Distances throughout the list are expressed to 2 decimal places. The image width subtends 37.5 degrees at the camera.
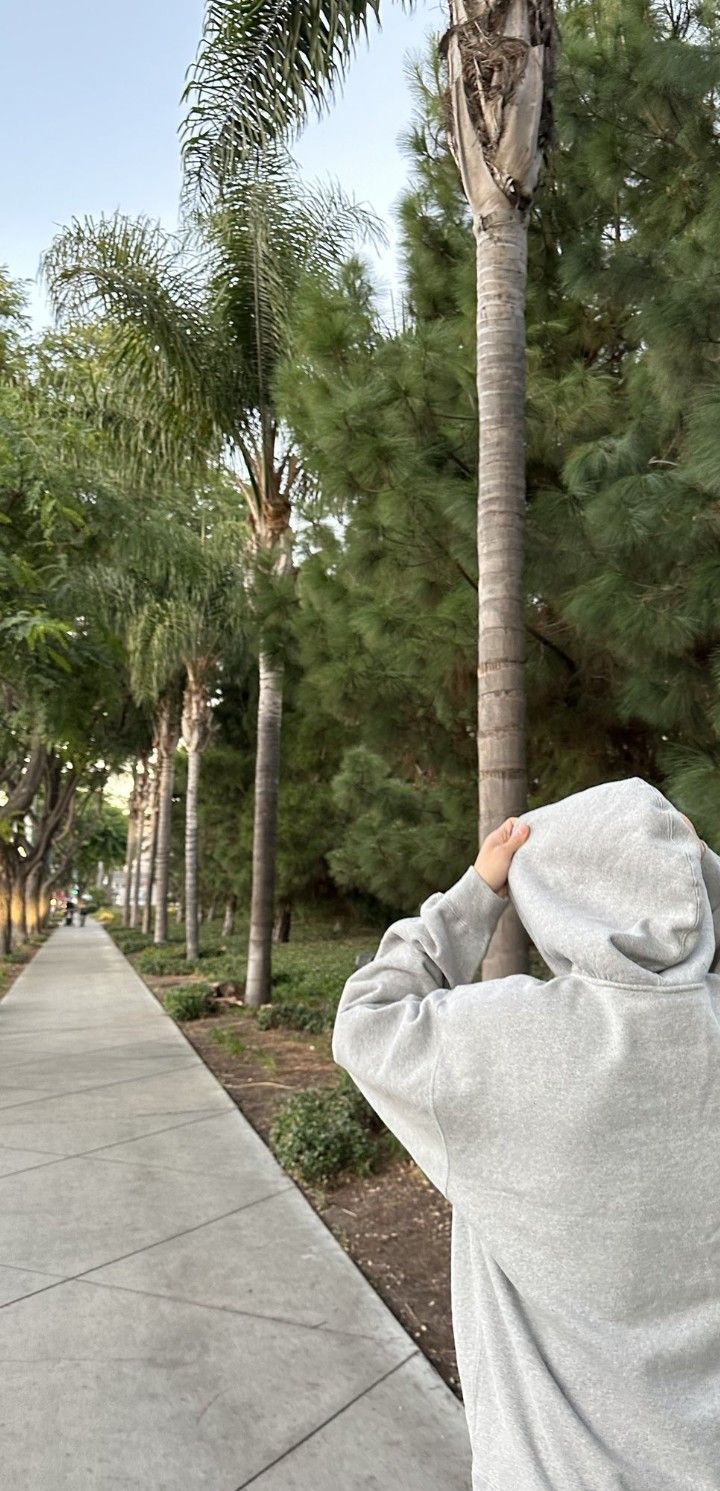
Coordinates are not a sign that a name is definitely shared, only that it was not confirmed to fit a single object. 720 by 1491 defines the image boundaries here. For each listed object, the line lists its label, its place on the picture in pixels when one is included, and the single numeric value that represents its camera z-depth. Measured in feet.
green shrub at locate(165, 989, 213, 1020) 38.13
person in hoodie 4.17
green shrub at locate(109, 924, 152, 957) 79.36
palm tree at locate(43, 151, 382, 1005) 31.40
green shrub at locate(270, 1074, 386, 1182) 17.60
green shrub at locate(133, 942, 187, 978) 58.29
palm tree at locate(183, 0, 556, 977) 15.08
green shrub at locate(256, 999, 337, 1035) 34.40
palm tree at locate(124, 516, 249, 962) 37.14
